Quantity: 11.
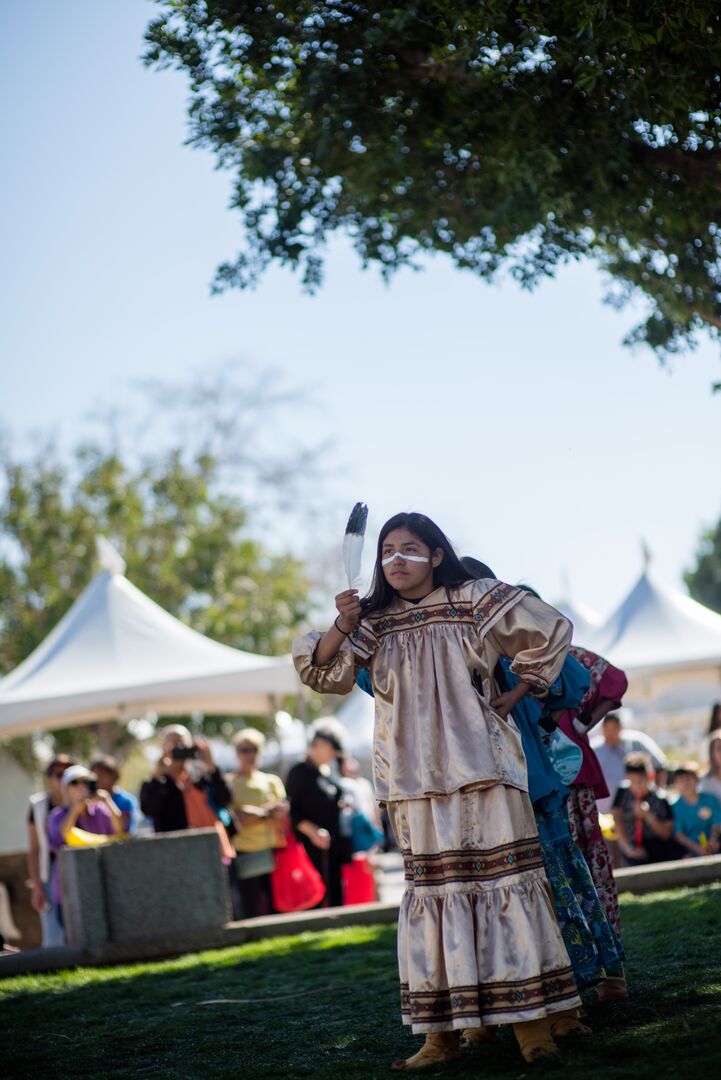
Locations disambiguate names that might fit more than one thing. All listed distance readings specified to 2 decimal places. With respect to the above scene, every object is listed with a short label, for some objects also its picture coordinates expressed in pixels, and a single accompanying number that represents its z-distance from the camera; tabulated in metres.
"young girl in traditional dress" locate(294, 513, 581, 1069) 4.72
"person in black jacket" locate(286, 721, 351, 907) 11.00
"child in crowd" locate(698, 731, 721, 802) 11.20
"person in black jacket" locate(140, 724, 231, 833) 10.66
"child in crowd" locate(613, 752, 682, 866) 10.82
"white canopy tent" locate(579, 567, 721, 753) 17.31
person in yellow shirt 10.95
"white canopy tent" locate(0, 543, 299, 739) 14.09
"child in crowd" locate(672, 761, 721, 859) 11.05
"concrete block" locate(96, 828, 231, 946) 9.21
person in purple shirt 10.52
